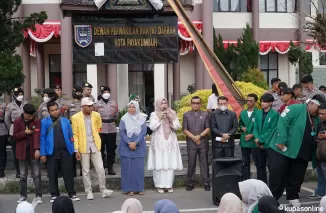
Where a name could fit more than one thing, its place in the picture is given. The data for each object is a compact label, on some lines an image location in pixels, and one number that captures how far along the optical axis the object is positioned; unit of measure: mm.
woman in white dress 10570
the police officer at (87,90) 11562
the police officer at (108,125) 11414
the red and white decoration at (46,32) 22219
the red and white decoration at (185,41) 22422
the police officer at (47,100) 11172
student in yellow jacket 9992
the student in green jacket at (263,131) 9773
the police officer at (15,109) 11211
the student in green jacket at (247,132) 10422
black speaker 9320
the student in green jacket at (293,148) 8609
